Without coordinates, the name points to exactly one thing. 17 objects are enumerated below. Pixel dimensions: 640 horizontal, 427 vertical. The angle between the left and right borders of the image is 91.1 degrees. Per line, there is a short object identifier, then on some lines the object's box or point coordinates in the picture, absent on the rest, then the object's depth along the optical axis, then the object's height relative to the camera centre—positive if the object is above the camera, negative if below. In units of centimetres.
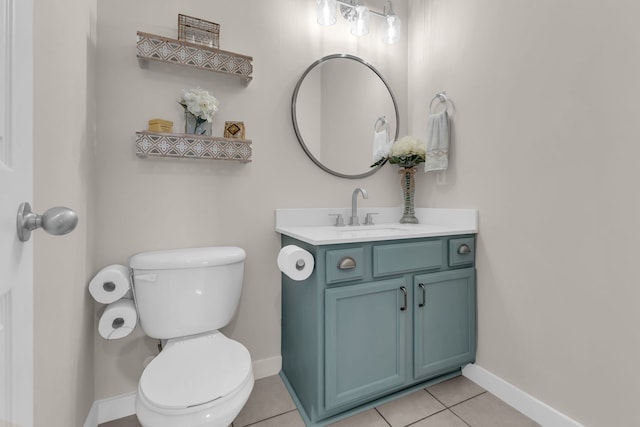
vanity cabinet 138 -55
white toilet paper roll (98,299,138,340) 132 -48
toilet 98 -56
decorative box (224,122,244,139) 160 +40
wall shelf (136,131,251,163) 142 +29
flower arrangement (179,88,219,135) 146 +48
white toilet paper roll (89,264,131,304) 130 -32
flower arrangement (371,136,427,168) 198 +36
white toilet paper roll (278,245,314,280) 136 -24
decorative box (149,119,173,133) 144 +38
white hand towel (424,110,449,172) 188 +41
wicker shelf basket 151 +87
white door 46 +0
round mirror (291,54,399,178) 187 +61
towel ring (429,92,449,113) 193 +69
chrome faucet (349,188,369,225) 189 -1
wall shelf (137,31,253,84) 141 +73
